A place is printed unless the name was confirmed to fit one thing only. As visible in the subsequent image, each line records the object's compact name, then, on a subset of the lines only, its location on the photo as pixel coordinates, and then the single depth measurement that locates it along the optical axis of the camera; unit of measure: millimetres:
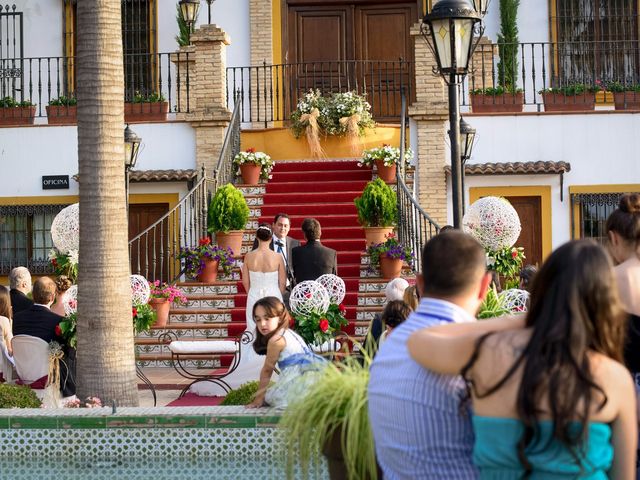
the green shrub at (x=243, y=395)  7102
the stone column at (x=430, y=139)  17359
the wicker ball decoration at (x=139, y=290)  11656
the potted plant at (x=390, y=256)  14117
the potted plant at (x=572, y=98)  17969
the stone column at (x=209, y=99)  17562
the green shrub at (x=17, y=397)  7344
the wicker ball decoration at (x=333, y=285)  11633
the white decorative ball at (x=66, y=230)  13133
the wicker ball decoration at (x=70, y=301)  9969
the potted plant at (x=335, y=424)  4086
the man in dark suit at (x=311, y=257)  12539
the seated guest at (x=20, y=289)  10281
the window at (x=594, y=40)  19219
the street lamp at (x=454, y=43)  8531
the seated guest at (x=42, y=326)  9141
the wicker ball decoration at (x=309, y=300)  10742
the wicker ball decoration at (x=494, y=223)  12500
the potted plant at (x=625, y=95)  18070
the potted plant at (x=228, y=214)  14984
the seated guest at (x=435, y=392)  3268
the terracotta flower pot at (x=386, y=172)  16438
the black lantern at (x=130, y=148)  14992
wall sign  18219
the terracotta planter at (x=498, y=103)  17906
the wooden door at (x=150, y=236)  17234
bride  12039
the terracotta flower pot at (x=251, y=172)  17000
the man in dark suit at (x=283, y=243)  12739
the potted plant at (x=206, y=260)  14703
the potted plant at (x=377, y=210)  14586
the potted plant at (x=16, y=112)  18719
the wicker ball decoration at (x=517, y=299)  8675
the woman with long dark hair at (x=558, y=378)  2961
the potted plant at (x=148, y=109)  18672
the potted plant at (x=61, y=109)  18719
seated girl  4992
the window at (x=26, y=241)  18728
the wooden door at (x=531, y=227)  17719
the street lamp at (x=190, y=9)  19125
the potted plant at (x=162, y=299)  13570
